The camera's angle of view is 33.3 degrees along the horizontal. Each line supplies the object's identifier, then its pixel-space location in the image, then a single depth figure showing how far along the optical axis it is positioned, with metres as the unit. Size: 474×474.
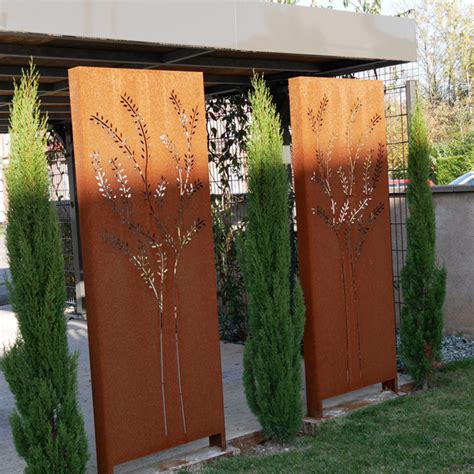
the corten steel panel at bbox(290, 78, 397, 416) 5.82
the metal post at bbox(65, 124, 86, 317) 10.53
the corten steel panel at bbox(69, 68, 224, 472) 4.57
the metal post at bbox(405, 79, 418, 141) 7.01
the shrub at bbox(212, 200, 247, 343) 8.81
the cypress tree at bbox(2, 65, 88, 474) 4.11
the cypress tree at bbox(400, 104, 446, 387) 6.59
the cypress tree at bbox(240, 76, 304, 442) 5.37
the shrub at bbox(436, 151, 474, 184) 22.38
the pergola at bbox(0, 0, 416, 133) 4.60
